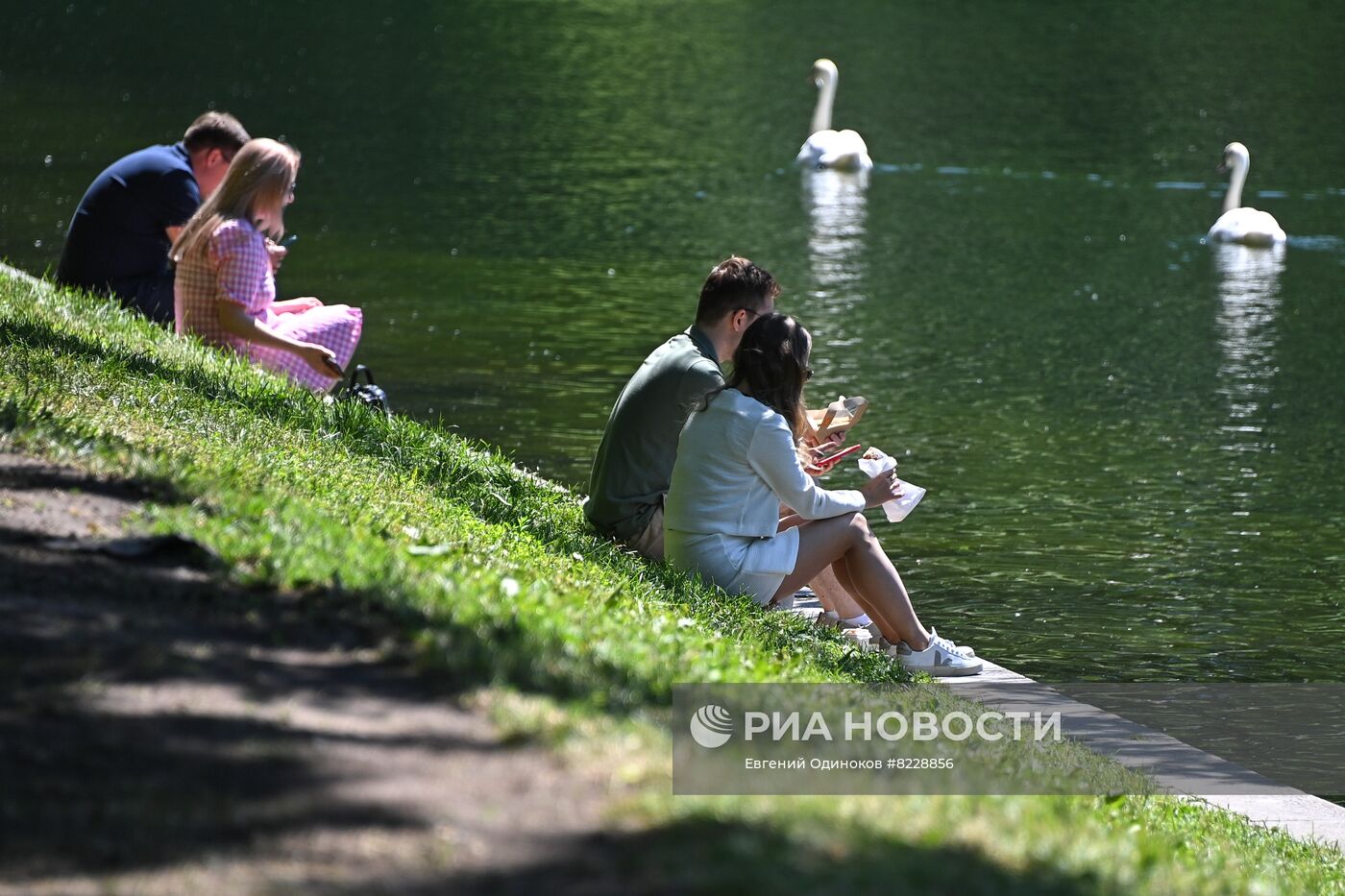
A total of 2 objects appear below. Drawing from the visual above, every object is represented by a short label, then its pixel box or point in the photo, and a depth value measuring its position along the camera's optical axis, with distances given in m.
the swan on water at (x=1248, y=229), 39.50
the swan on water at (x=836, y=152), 48.34
